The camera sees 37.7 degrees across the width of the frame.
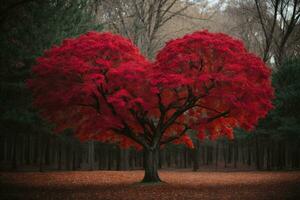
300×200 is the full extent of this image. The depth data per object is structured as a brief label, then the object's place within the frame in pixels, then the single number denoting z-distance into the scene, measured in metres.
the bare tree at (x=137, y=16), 35.91
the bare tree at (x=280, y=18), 36.56
